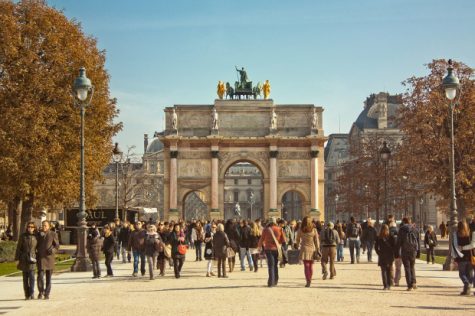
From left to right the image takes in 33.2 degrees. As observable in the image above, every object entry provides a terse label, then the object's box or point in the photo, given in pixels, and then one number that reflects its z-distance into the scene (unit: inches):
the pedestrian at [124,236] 1298.1
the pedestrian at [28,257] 742.5
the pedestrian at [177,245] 1016.2
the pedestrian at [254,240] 1119.6
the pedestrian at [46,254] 754.2
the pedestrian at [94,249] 1027.9
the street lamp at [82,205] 1088.8
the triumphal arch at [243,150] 2807.6
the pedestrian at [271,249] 865.5
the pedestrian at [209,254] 1037.2
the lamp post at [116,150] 1798.4
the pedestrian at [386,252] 842.8
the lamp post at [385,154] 1614.2
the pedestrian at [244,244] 1146.0
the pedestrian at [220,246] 1003.9
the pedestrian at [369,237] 1334.9
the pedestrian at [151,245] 991.7
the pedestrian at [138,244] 1039.6
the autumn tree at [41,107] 1434.5
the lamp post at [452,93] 1050.7
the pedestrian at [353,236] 1319.5
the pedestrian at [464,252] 794.8
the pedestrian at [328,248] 971.3
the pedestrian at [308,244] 860.6
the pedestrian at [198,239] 1477.6
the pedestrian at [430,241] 1288.1
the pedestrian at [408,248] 831.7
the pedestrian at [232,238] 1098.8
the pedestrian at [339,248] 1369.3
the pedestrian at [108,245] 1066.7
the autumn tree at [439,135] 1750.7
